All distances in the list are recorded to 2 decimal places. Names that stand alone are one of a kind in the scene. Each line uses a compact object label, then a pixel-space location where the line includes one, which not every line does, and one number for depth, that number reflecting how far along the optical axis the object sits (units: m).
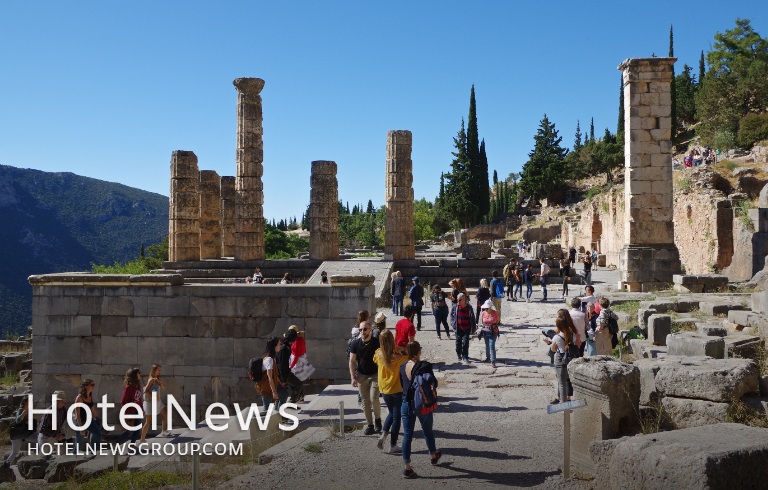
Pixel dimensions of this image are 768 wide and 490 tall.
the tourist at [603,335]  9.38
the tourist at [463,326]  11.26
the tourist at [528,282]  19.16
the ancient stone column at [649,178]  17.84
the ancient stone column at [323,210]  24.64
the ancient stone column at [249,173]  25.23
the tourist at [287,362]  8.99
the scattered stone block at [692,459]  4.18
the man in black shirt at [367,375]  7.73
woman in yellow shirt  6.90
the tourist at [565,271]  19.67
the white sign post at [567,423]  5.66
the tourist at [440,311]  13.99
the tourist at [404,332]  8.79
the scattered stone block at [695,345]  8.02
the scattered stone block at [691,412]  6.14
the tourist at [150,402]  9.61
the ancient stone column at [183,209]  25.52
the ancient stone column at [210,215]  27.72
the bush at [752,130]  40.38
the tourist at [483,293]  12.65
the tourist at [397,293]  16.64
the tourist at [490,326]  10.89
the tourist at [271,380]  8.96
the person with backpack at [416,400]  6.20
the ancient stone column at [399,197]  24.62
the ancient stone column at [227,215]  29.34
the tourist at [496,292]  14.81
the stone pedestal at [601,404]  5.89
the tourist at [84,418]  9.31
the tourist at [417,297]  14.39
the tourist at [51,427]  9.97
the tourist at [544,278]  19.19
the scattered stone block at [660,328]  10.30
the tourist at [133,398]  9.20
